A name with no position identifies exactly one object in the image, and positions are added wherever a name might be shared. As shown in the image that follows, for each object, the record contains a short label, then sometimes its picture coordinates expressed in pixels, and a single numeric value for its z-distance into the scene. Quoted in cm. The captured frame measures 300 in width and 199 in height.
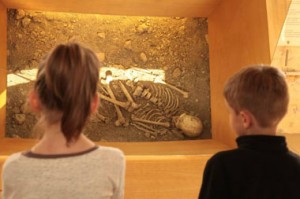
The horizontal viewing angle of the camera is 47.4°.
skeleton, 196
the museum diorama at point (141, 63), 186
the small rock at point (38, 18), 197
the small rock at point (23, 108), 188
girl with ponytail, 66
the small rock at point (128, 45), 202
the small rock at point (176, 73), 205
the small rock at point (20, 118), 188
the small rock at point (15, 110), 188
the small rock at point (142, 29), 205
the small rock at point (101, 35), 201
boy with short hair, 72
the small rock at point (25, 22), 195
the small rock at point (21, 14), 195
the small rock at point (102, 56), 199
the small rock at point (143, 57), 203
